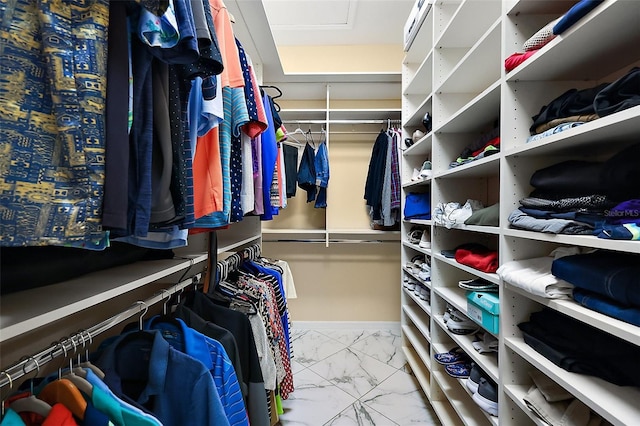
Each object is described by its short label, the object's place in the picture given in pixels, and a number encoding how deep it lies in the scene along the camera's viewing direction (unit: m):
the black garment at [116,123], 0.52
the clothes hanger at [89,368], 0.69
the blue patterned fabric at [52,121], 0.45
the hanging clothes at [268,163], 1.50
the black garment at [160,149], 0.66
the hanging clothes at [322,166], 2.75
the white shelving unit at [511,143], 0.76
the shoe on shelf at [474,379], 1.29
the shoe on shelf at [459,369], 1.42
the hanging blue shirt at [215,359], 0.90
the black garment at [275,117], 1.77
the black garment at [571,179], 0.83
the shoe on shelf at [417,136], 2.23
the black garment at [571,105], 0.86
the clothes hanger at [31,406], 0.60
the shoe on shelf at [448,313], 1.59
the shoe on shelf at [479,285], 1.27
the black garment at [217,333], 1.03
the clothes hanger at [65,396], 0.63
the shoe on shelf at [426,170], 1.96
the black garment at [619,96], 0.70
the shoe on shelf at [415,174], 2.32
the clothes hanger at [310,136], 2.94
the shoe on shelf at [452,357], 1.52
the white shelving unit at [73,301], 0.56
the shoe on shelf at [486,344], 1.26
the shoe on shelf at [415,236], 2.35
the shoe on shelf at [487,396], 1.15
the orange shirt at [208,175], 0.92
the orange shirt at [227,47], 1.01
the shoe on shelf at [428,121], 2.04
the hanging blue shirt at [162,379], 0.80
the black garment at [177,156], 0.70
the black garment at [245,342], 1.09
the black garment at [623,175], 0.75
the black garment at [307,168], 2.79
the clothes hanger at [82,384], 0.65
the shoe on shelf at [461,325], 1.45
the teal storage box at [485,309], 1.12
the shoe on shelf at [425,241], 2.01
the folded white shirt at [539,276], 0.86
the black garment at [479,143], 1.42
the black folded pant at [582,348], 0.78
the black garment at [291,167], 2.79
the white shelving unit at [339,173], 3.03
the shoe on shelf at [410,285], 2.35
